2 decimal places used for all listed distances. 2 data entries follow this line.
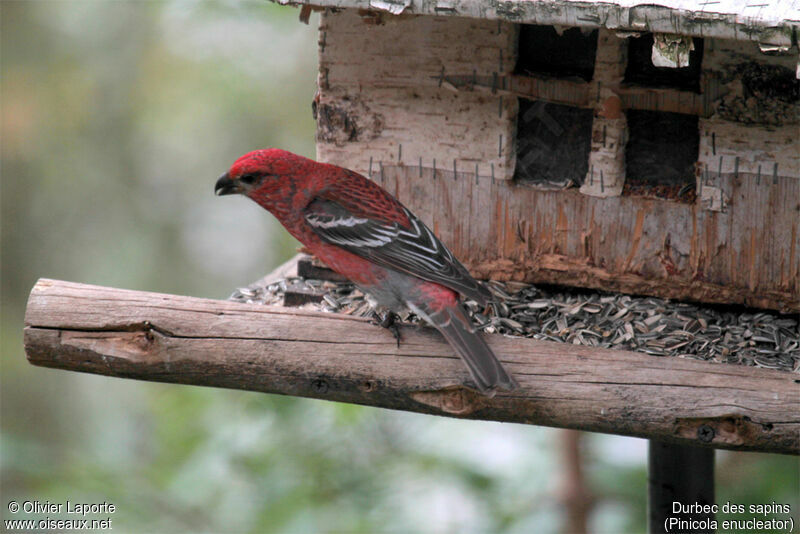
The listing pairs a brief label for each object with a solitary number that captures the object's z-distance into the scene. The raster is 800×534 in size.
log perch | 6.11
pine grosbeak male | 7.27
